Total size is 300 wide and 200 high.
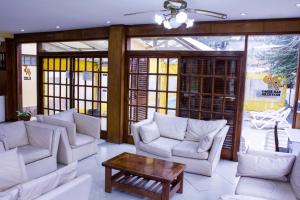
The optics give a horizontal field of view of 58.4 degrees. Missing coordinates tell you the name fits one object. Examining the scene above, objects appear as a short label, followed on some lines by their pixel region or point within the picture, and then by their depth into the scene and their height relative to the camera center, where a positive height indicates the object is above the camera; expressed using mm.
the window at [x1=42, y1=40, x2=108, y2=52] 5867 +816
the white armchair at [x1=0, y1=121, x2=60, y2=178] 3676 -925
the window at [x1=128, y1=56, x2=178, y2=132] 5215 -61
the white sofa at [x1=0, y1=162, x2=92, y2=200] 1713 -766
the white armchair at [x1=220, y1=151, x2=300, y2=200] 2590 -968
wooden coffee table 3085 -1090
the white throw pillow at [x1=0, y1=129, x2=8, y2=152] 3206 -790
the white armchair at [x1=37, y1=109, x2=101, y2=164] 4215 -897
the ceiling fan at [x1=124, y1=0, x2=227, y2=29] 2717 +739
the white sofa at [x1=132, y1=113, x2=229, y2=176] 3988 -968
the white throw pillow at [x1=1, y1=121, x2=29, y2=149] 3770 -786
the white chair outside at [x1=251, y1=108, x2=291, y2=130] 6879 -917
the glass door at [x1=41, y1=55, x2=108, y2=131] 5988 -82
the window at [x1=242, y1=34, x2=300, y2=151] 6449 +101
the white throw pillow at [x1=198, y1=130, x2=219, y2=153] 3957 -857
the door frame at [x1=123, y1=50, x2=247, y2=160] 4578 +192
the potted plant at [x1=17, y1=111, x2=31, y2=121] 6250 -846
